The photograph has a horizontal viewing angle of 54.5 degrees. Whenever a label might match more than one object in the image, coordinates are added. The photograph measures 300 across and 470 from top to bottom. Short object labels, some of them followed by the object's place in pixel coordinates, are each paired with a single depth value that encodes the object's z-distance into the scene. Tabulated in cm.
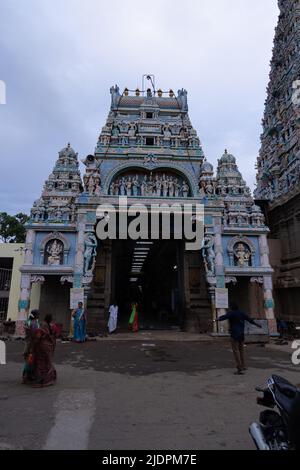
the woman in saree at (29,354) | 600
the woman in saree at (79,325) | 1310
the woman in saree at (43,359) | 593
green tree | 3256
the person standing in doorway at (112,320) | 1650
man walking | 698
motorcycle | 268
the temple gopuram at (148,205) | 1587
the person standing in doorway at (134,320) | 1740
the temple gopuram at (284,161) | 1828
